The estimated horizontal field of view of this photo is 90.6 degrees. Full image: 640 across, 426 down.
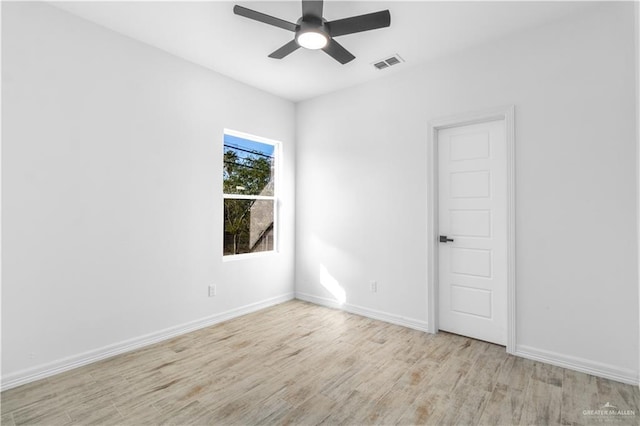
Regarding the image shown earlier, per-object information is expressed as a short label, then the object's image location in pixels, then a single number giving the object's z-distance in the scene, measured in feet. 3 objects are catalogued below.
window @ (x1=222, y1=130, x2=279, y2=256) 12.78
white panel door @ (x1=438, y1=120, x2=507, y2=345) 9.96
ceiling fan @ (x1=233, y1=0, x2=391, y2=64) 7.25
